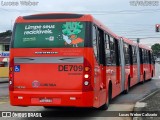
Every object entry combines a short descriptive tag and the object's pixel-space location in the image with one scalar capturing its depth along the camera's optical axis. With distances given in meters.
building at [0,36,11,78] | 48.00
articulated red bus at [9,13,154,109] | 11.20
